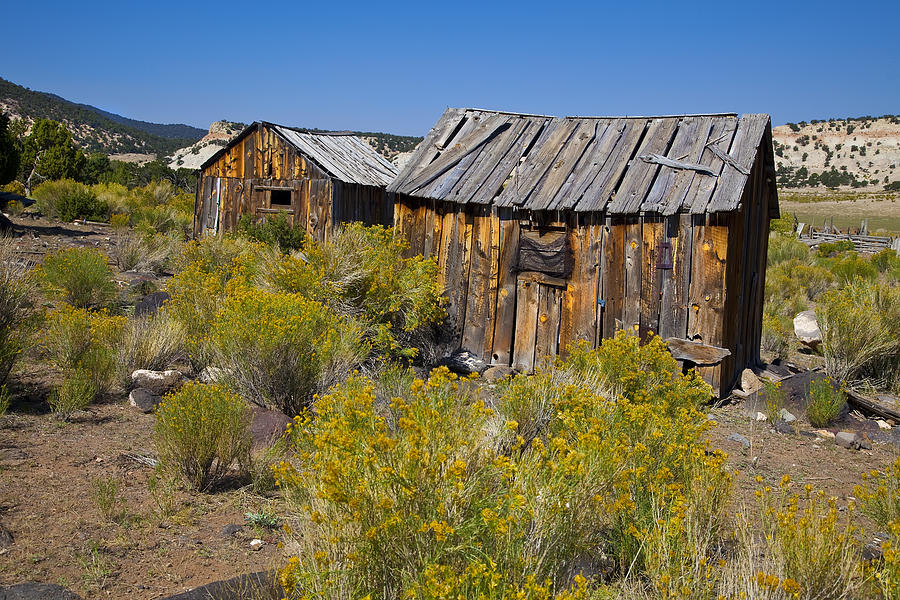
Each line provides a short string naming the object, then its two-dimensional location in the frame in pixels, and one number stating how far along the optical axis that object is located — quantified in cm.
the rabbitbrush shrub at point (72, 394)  614
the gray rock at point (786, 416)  790
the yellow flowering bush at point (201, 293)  775
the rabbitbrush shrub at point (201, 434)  492
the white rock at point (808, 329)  1180
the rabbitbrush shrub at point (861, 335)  924
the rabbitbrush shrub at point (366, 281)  830
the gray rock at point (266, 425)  587
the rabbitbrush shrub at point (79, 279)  964
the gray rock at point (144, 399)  666
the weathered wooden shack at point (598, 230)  820
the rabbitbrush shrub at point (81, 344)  668
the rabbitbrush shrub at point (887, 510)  302
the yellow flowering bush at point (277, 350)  650
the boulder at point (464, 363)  940
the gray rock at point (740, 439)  698
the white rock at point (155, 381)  696
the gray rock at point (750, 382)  888
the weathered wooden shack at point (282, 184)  1658
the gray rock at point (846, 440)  718
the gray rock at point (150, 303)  948
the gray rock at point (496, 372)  909
